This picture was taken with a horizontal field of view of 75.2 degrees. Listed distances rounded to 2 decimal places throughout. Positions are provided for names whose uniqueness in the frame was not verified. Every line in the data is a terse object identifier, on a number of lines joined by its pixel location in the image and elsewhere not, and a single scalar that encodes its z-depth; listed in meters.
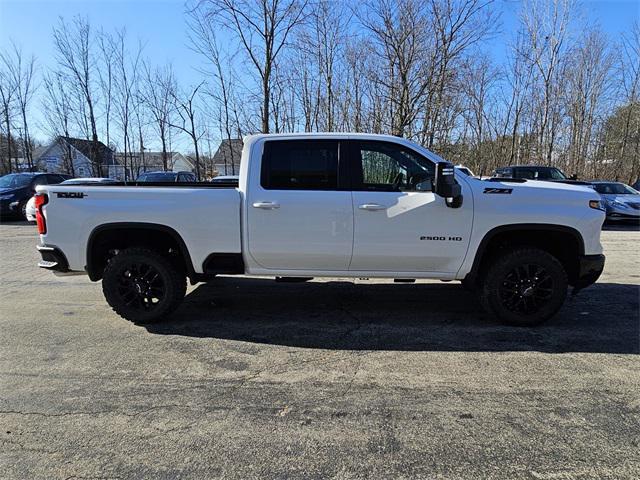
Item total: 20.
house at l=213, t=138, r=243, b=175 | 27.19
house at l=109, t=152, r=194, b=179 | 31.30
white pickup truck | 4.34
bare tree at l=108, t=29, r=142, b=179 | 28.20
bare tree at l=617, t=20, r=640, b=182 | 25.48
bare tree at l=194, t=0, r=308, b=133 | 18.00
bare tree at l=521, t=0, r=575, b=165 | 25.44
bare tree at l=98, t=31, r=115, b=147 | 27.21
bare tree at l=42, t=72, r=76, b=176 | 27.54
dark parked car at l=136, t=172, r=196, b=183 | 16.26
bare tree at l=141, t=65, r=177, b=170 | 28.27
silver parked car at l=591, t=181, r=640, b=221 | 13.70
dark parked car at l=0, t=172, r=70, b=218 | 14.97
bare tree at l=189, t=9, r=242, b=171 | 24.86
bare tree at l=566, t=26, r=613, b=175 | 26.14
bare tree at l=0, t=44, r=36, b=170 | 28.08
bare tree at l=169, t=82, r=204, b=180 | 27.19
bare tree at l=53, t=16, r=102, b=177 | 26.30
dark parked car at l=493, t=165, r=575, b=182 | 14.95
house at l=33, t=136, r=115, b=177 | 28.21
